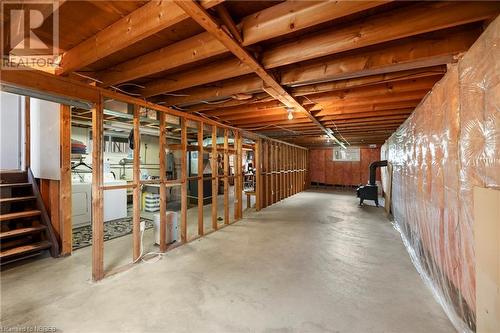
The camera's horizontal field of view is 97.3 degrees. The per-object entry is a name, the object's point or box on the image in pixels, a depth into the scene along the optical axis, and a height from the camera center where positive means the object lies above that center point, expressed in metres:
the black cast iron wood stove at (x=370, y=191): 6.24 -0.74
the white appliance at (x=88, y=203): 4.07 -0.72
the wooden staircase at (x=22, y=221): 2.68 -0.73
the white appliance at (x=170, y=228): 3.23 -0.92
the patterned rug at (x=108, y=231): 3.41 -1.15
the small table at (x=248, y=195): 6.32 -0.86
